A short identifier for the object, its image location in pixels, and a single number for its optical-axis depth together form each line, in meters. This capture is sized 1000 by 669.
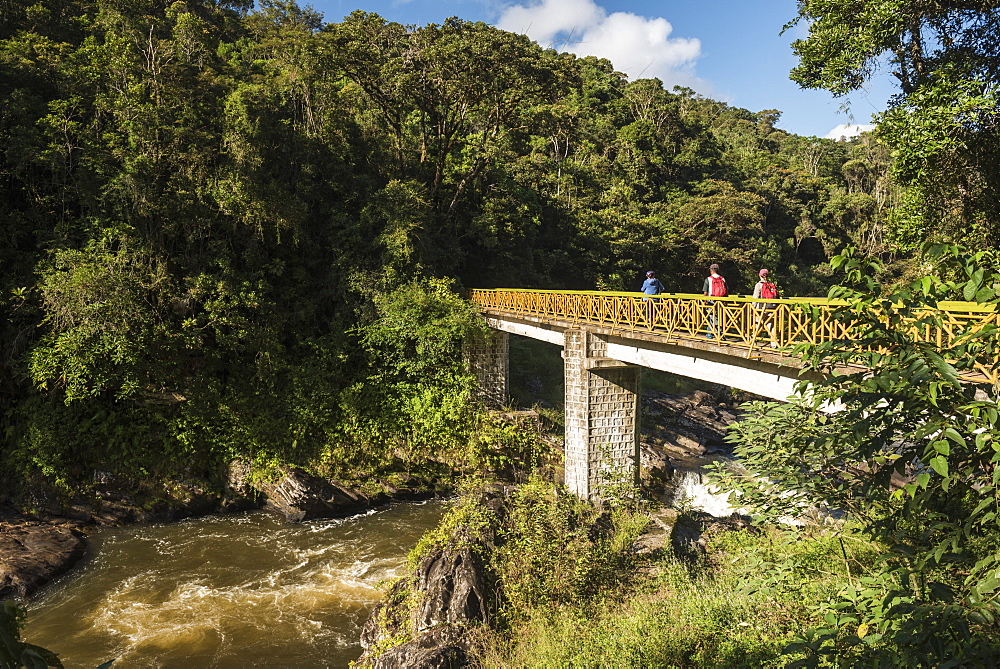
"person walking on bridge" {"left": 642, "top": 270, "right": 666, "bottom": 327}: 12.19
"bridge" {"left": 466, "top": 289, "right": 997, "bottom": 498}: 8.67
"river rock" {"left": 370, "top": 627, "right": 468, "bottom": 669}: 7.86
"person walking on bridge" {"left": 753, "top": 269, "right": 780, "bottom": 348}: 8.70
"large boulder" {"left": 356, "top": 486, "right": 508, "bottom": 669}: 8.09
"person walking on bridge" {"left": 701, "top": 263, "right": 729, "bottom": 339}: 9.94
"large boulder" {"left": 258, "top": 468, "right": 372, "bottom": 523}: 14.72
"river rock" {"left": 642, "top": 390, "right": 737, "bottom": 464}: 21.03
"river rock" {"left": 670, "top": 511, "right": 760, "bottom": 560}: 10.98
